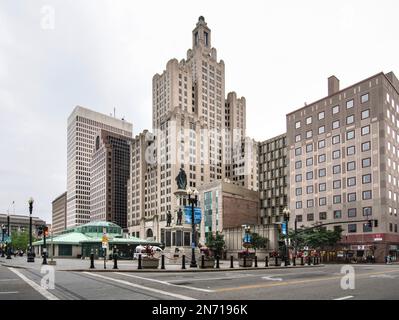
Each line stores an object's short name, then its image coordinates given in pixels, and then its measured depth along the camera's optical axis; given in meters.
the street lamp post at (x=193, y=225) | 33.34
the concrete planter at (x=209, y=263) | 33.80
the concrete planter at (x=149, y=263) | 30.80
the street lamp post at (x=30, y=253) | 42.48
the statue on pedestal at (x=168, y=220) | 56.64
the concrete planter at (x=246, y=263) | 37.85
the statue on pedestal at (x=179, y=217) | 54.39
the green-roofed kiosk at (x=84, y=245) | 75.88
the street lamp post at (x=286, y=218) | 46.66
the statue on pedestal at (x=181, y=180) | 57.09
